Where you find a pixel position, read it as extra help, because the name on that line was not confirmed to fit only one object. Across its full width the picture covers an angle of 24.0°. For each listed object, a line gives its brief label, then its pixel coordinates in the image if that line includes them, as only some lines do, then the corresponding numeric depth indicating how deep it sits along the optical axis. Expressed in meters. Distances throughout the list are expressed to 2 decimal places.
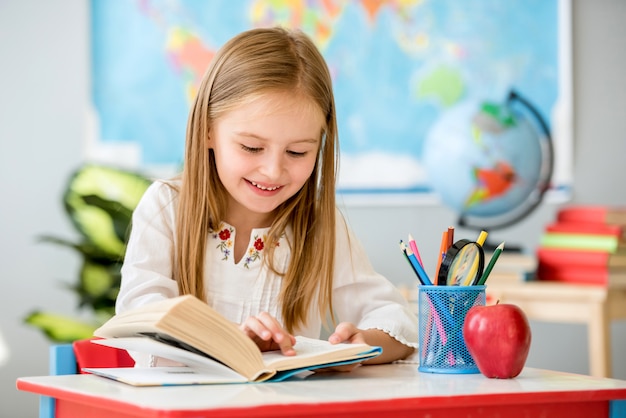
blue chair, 1.83
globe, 3.44
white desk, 1.36
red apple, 1.59
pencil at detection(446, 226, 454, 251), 1.72
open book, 1.48
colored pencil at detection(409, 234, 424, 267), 1.74
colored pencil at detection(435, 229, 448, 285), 1.69
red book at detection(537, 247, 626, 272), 3.22
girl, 1.87
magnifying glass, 1.67
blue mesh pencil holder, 1.66
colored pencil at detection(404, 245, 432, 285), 1.68
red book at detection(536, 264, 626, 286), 3.19
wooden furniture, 3.07
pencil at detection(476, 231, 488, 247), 1.70
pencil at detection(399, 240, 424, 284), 1.68
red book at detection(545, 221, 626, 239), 3.28
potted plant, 3.43
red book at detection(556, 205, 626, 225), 3.33
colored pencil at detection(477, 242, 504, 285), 1.69
